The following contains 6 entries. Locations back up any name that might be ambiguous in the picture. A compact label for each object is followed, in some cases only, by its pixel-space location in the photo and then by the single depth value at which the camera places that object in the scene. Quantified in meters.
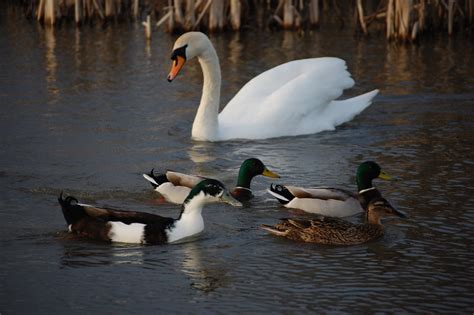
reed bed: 33.41
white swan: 22.83
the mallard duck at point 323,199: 17.19
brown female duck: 15.70
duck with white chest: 15.53
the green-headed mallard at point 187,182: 17.66
